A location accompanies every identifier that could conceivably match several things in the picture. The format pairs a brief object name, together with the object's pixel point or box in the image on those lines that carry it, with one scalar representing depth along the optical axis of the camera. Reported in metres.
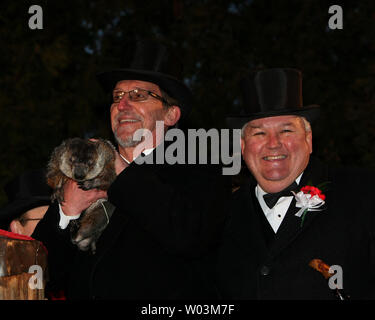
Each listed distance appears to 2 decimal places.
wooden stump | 2.98
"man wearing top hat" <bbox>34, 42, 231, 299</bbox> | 3.31
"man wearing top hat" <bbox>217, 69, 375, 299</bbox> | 3.52
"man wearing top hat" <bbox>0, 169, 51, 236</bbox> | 5.12
